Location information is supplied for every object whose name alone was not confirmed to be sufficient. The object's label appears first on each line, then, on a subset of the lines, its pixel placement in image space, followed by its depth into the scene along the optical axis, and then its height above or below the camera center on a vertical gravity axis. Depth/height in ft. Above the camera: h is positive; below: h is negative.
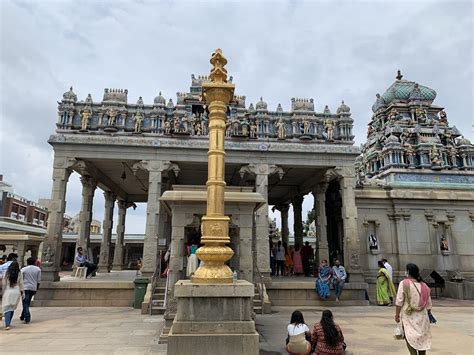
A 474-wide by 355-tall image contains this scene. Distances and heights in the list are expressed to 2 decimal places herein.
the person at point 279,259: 63.46 -2.17
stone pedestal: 19.16 -4.31
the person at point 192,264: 34.08 -1.81
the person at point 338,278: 46.29 -4.07
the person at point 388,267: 42.92 -2.45
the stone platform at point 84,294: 44.55 -6.41
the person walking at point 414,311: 16.44 -3.09
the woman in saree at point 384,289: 42.20 -5.23
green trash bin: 42.78 -5.57
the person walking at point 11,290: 28.60 -3.85
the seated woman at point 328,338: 17.04 -4.56
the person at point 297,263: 64.08 -2.92
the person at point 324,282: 45.58 -4.59
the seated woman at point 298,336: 18.76 -4.99
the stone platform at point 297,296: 46.45 -6.62
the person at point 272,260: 64.03 -2.40
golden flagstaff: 20.77 +3.70
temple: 47.34 +11.74
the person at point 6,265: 32.52 -2.02
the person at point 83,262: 55.26 -2.74
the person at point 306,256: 66.49 -1.68
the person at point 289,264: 64.69 -3.16
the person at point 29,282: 31.63 -3.60
